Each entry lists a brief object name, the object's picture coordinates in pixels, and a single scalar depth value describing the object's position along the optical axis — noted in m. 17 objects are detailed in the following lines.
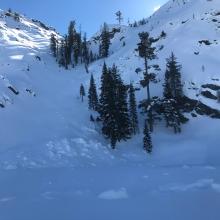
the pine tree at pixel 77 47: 58.07
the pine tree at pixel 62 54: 57.48
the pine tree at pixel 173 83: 33.83
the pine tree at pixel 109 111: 29.84
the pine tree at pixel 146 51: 32.13
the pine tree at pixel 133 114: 32.10
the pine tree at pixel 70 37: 59.29
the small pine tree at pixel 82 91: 39.91
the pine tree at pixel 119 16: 86.37
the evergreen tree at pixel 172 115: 31.64
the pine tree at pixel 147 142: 28.33
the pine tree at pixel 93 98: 37.08
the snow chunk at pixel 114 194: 16.36
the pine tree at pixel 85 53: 57.49
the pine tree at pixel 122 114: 30.52
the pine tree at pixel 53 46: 60.46
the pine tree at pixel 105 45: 56.44
